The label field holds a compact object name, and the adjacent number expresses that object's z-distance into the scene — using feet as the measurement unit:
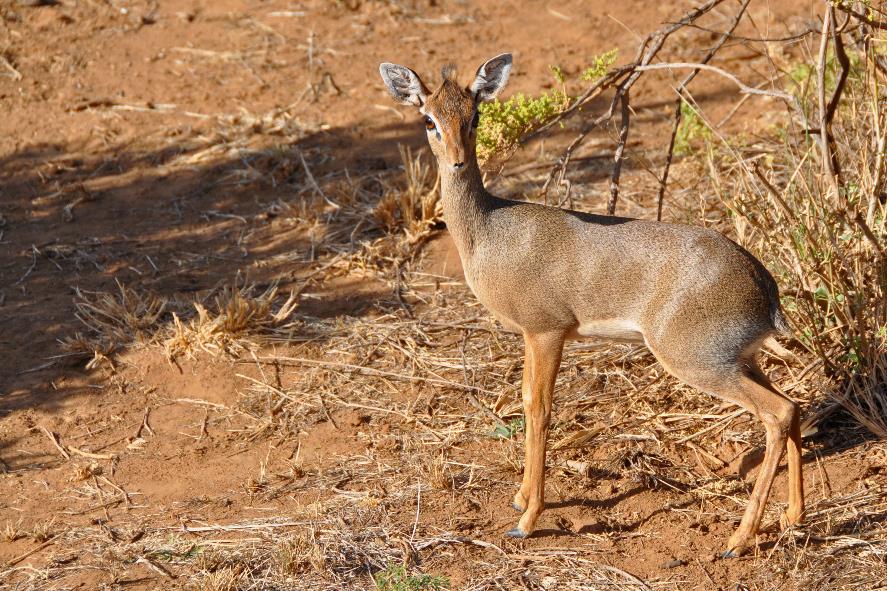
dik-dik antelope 33.14
